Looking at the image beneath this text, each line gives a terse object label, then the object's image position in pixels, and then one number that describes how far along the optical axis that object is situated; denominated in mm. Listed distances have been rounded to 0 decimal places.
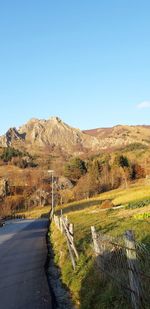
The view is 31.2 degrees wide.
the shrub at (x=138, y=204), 21468
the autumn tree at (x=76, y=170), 90592
